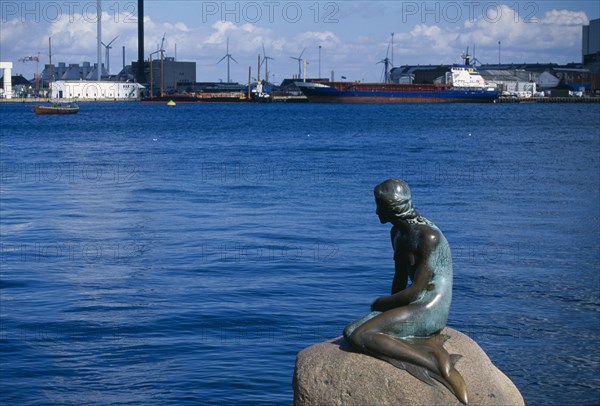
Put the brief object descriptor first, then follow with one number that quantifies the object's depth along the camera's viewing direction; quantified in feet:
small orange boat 356.57
